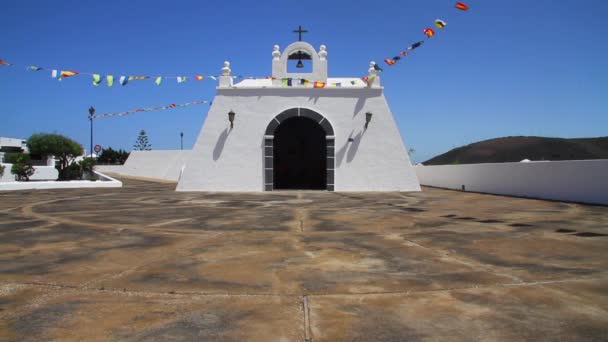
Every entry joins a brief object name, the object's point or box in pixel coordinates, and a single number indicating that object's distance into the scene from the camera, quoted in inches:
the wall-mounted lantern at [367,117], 610.5
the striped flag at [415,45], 539.9
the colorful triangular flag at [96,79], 568.8
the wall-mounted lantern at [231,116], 605.9
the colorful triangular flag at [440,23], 502.3
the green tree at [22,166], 837.8
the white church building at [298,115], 618.8
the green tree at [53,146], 1028.4
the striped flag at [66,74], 551.8
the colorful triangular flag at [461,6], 440.5
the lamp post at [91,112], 1125.1
